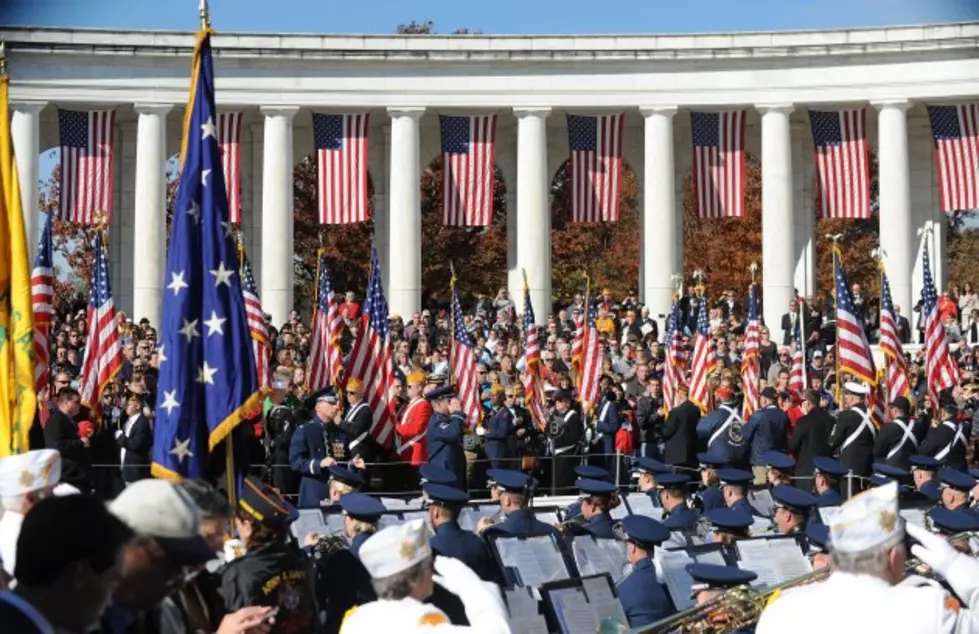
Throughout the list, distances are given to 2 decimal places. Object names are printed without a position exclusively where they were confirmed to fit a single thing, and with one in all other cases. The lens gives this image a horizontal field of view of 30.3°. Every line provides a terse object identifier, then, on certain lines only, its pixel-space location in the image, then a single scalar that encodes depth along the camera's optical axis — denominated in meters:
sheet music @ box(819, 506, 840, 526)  20.94
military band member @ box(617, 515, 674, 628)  15.67
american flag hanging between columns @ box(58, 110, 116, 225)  59.81
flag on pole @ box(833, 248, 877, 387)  33.50
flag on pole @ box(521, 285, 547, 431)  37.03
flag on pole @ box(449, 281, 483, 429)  35.81
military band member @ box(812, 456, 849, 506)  23.45
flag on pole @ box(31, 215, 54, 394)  24.28
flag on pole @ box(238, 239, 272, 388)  34.09
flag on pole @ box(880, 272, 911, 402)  34.75
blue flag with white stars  14.35
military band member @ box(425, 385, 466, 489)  28.16
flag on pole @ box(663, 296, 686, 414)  38.59
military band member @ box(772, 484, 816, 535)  18.53
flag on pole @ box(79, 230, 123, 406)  31.89
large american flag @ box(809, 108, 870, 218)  61.12
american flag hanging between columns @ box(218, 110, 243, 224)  60.19
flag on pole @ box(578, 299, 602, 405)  37.28
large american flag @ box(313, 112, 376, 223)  60.50
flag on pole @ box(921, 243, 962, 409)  36.31
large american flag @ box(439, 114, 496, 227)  62.09
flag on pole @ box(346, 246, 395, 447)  31.30
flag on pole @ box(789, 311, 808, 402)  37.64
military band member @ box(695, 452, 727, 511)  23.19
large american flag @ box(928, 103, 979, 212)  60.53
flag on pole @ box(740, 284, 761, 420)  36.38
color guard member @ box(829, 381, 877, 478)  30.84
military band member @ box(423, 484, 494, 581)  15.49
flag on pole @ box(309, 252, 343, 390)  36.34
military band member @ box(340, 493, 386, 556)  14.52
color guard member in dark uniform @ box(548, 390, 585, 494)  33.72
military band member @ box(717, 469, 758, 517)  21.57
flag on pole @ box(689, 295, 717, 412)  37.00
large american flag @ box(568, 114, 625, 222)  62.19
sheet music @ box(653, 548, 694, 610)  16.11
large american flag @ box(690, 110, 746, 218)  62.34
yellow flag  16.30
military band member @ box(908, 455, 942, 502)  24.14
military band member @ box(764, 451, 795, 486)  23.77
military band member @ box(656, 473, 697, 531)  19.36
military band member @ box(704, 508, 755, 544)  17.28
